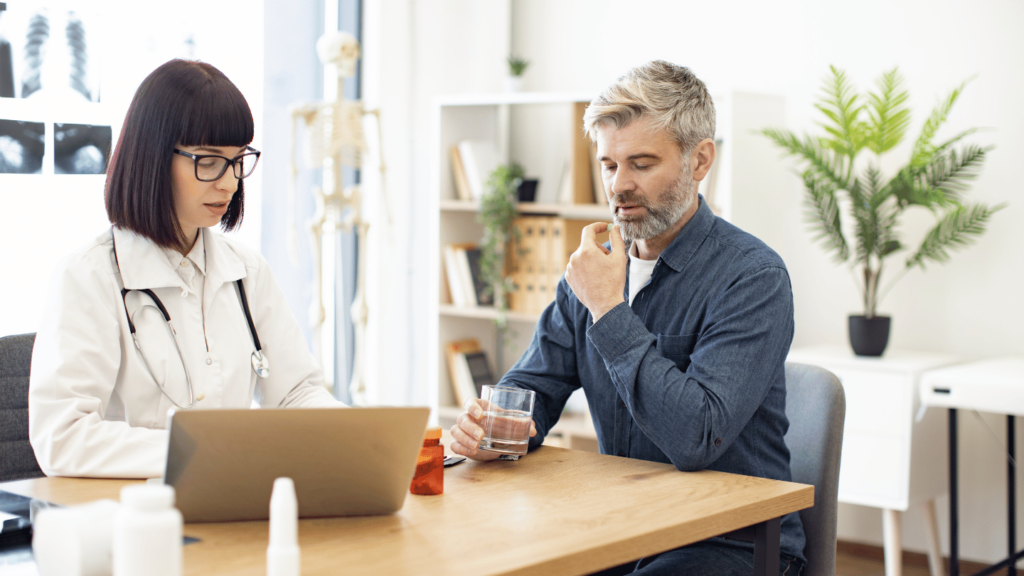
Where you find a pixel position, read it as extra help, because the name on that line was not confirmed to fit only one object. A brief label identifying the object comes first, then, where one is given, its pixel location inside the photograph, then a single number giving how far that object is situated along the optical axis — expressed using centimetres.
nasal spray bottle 89
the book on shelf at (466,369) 426
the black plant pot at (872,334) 322
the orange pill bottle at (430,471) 138
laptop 112
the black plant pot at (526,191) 424
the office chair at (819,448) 171
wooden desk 108
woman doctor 144
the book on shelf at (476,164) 416
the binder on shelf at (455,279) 421
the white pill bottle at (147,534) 84
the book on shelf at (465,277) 419
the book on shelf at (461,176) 420
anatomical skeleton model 364
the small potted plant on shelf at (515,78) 431
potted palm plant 314
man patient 156
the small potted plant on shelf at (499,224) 403
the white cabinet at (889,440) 303
